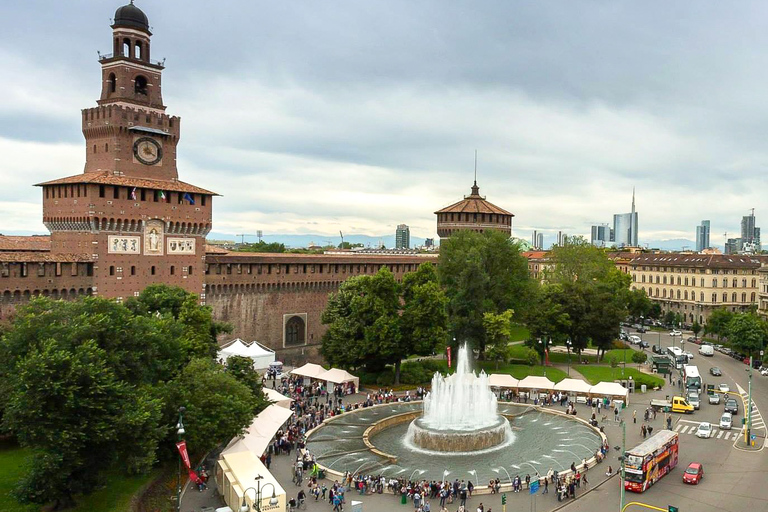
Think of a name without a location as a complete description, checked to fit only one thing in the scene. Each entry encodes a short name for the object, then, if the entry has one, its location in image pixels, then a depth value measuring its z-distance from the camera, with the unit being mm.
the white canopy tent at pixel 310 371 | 55625
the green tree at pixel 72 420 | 25906
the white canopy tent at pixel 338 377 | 54469
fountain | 40250
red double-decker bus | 32500
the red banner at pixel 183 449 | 28109
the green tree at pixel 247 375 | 39906
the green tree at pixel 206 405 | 32062
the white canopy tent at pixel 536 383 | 53781
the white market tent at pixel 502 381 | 54688
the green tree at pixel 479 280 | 63344
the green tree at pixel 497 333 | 60844
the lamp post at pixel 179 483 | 27422
